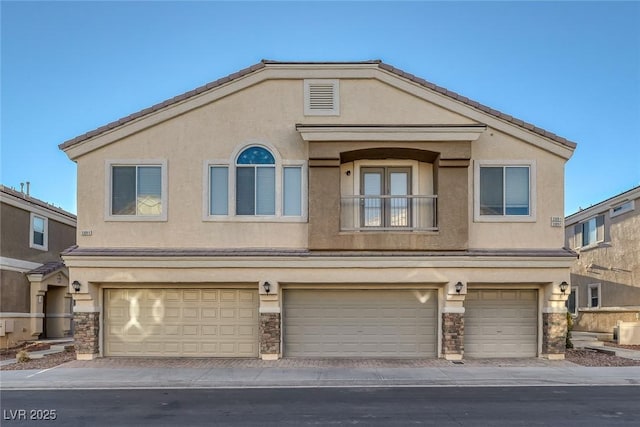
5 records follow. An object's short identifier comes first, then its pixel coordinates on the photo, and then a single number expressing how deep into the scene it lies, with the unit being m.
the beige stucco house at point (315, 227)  15.34
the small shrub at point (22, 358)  15.41
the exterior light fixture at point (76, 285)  15.40
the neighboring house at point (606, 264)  22.17
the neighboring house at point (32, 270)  19.98
